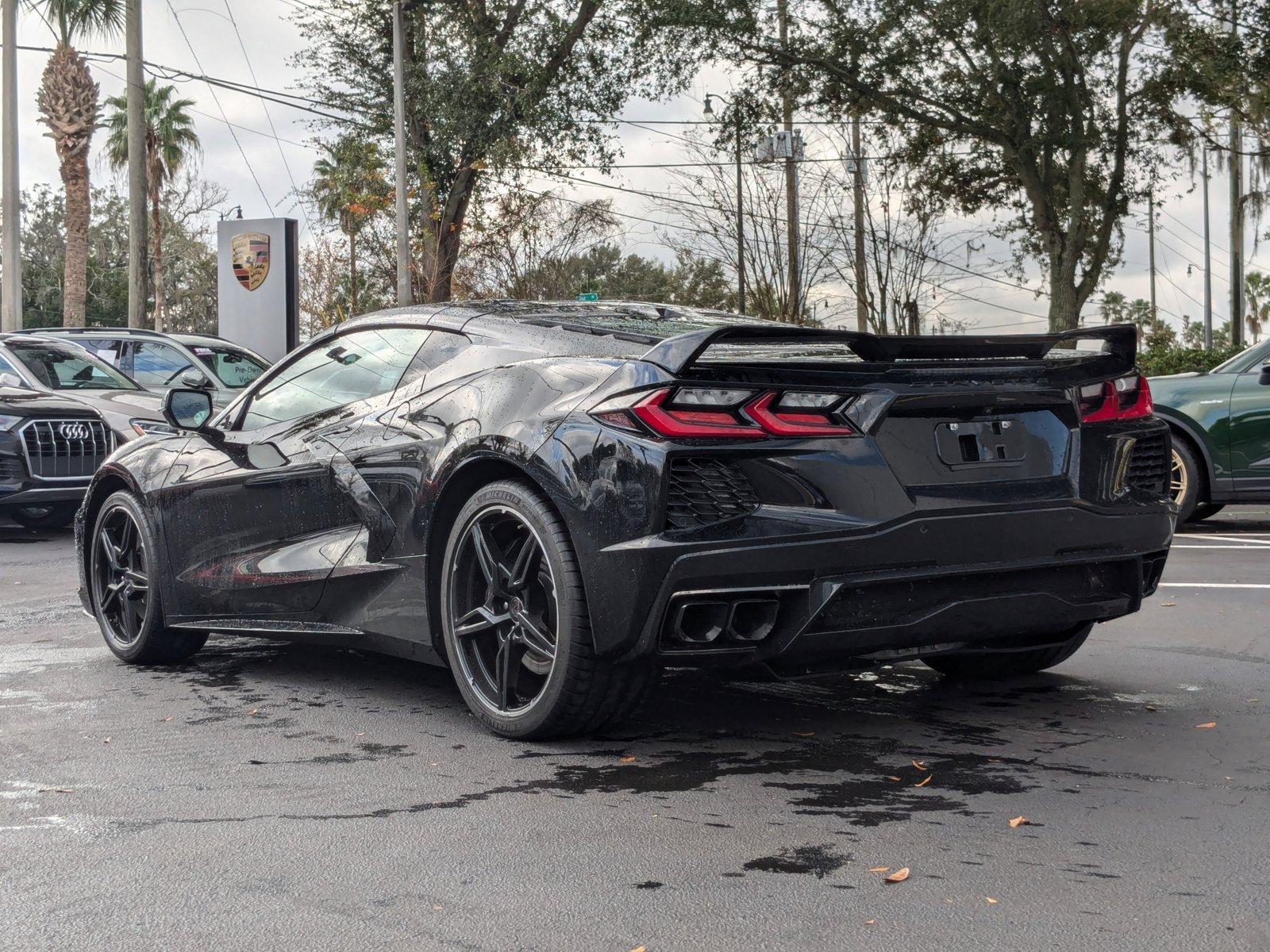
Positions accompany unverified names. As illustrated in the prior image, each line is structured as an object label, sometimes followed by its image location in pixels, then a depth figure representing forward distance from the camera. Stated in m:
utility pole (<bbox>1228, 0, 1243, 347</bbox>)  30.44
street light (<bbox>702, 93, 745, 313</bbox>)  20.48
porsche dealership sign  25.50
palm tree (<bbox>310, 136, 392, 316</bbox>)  29.17
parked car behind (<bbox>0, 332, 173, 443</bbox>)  12.11
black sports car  3.83
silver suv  13.83
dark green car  10.50
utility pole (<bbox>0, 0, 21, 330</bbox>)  23.25
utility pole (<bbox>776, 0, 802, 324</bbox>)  19.73
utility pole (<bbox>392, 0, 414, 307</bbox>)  25.70
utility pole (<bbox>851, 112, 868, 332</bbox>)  18.97
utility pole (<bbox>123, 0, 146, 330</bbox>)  23.78
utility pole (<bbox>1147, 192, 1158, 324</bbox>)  74.30
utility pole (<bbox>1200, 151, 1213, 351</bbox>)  50.89
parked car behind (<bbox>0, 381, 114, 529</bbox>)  11.51
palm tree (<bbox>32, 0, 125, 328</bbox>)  36.38
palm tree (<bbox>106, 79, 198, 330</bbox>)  48.50
